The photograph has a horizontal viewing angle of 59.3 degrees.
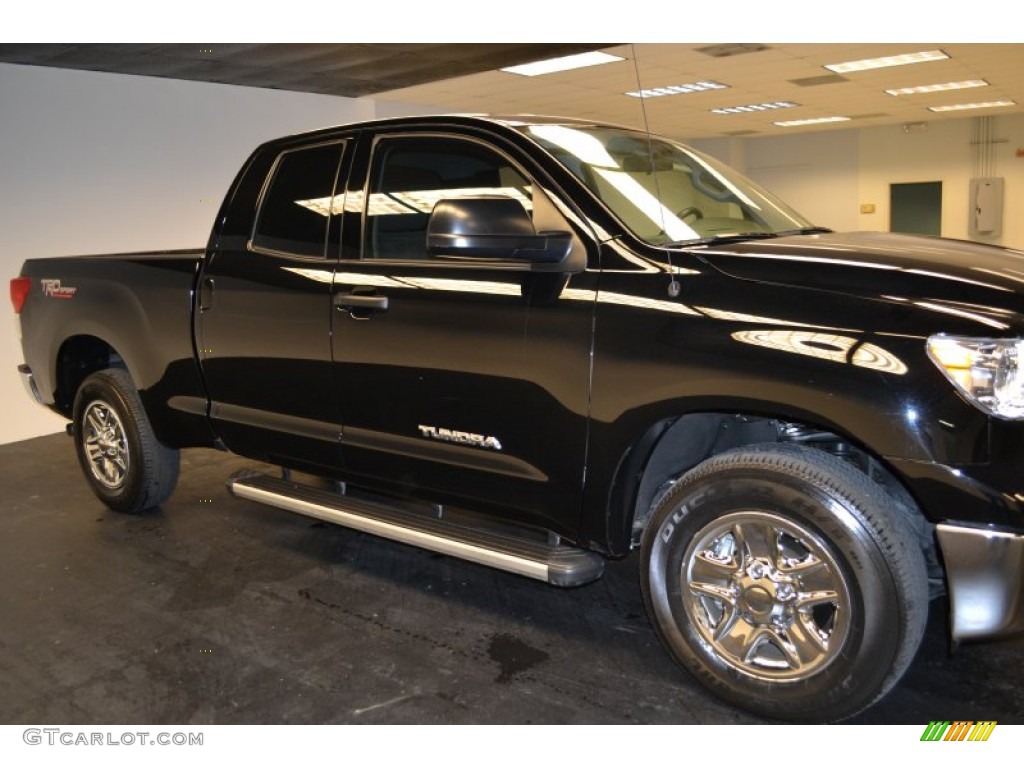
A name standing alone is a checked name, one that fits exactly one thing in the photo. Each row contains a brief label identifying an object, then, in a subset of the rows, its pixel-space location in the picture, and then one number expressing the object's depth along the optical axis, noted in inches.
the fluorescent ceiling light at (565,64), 374.0
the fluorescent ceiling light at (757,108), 578.9
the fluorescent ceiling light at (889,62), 410.0
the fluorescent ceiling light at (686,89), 478.6
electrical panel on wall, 687.7
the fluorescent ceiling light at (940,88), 506.6
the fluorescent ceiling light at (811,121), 683.4
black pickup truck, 87.2
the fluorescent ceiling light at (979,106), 606.6
